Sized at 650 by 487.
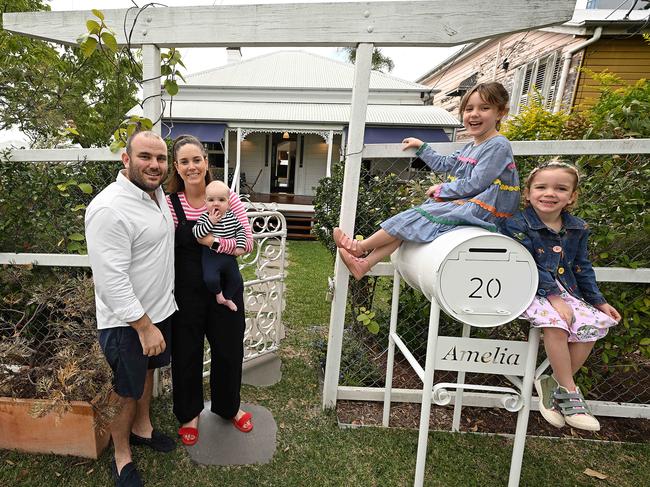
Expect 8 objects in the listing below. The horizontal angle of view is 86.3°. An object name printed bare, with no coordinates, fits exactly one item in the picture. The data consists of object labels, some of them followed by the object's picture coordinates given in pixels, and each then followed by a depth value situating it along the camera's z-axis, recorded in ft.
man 4.91
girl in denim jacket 5.12
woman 6.11
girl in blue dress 5.55
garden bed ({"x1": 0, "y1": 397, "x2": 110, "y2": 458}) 6.27
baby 5.97
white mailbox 4.77
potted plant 5.84
